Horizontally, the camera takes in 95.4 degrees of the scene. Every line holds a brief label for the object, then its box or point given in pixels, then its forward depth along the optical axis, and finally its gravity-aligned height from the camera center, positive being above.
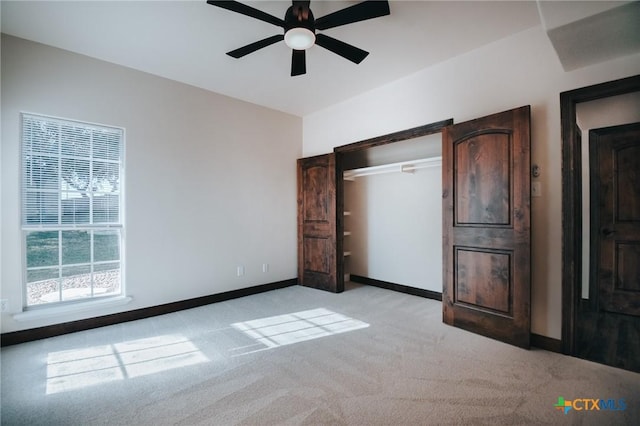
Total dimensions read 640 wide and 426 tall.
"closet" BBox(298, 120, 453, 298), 4.20 -0.03
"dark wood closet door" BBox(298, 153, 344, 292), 4.49 -0.13
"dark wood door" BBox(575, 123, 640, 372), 3.43 -0.16
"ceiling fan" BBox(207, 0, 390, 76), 2.06 +1.46
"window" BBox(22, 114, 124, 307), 2.88 +0.07
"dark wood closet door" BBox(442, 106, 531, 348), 2.61 -0.11
